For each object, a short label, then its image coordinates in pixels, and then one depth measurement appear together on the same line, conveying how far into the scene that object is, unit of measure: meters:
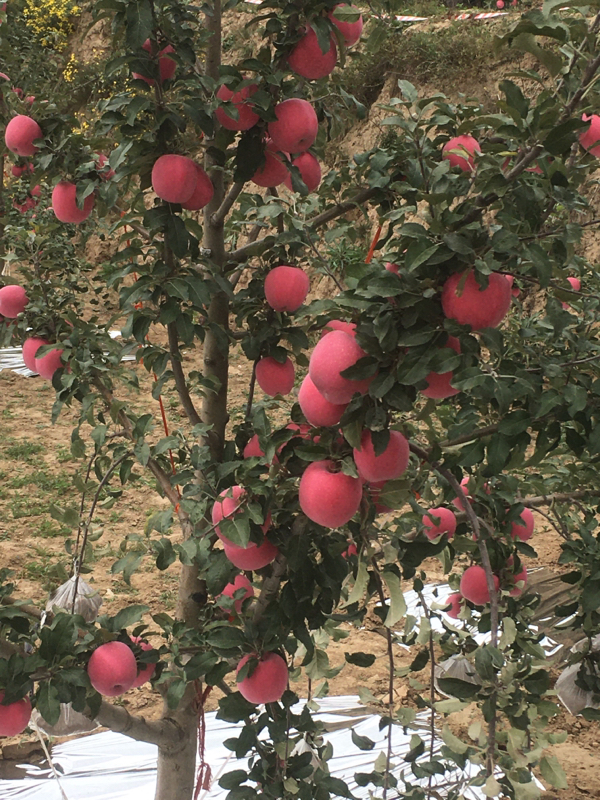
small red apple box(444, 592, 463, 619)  1.74
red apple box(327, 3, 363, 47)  1.20
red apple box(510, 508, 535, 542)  1.45
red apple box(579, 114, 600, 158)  1.15
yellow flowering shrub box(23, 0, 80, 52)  7.73
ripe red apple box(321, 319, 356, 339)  0.87
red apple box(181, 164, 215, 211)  1.19
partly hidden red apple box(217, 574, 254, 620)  1.29
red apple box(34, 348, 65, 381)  1.43
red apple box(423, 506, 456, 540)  1.38
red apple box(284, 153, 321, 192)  1.29
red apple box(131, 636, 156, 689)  1.33
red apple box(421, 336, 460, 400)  0.81
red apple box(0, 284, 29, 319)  1.44
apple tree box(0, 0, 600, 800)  0.77
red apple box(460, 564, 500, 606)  1.48
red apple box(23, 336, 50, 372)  1.45
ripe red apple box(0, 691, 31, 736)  1.14
